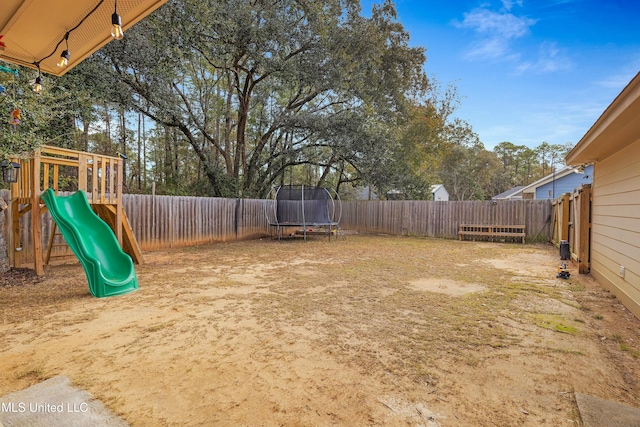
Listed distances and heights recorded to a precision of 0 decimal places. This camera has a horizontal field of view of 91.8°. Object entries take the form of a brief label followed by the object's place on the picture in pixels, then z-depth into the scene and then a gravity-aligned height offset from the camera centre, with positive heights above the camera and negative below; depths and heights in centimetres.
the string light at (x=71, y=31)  222 +138
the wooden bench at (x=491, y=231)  1023 -68
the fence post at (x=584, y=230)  542 -32
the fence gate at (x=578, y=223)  543 -23
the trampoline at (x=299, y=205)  1116 +16
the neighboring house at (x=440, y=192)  2572 +162
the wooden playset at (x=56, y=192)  464 +13
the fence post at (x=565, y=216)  736 -12
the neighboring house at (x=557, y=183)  1656 +161
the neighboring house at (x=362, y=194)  2806 +146
